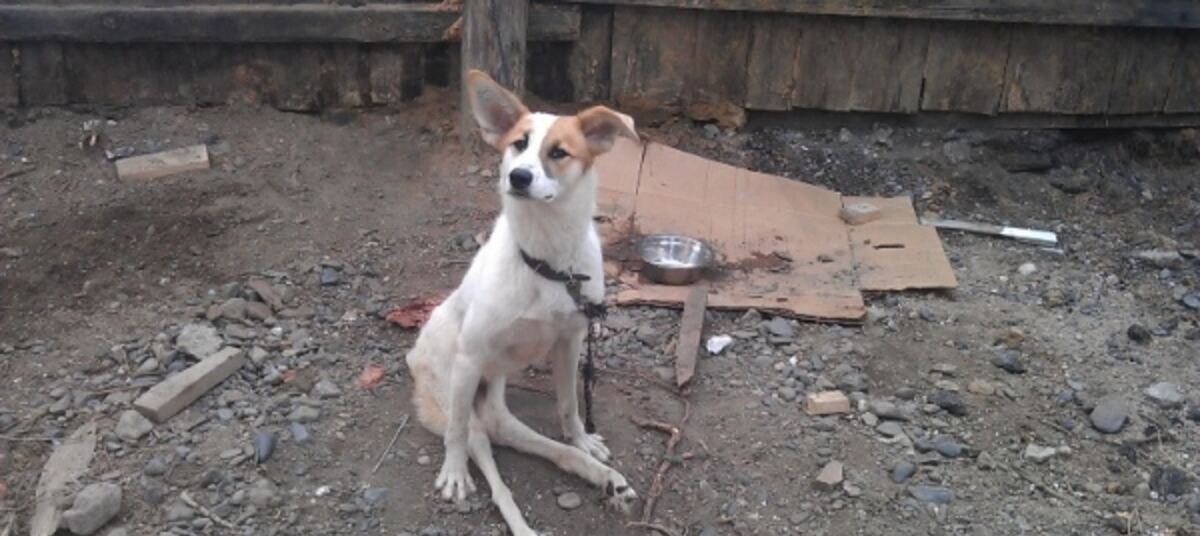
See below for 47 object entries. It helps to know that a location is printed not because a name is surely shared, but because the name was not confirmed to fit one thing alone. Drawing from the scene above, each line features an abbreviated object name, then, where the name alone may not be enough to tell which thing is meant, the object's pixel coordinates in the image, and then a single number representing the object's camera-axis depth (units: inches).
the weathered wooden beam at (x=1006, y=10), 244.1
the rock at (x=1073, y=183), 250.2
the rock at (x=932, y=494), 153.4
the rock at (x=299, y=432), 159.2
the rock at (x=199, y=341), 175.2
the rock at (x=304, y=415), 163.2
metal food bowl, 201.6
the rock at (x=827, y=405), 169.8
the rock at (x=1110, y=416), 168.6
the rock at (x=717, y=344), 184.2
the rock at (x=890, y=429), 165.8
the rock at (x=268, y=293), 190.1
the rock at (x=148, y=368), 171.2
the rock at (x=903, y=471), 157.0
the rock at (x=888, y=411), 169.3
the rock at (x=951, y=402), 171.2
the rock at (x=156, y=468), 150.8
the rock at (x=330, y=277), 198.3
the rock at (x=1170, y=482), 156.6
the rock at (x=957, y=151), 257.4
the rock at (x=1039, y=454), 161.8
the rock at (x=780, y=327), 189.6
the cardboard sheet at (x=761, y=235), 199.9
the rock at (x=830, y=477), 154.7
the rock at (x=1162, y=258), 222.4
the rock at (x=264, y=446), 154.8
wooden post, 224.7
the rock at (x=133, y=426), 157.0
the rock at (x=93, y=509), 141.3
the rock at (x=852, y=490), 154.0
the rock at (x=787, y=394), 173.3
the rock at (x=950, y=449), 162.2
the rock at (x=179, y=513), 144.7
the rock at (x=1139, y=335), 193.2
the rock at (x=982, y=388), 176.1
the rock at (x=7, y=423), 159.2
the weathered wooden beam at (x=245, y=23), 228.1
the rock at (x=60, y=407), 162.2
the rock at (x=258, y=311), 186.5
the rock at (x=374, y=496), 150.2
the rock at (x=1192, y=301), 206.5
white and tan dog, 141.3
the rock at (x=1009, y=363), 182.1
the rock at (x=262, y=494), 147.9
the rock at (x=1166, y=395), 175.5
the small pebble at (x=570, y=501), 150.9
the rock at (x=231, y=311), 184.7
